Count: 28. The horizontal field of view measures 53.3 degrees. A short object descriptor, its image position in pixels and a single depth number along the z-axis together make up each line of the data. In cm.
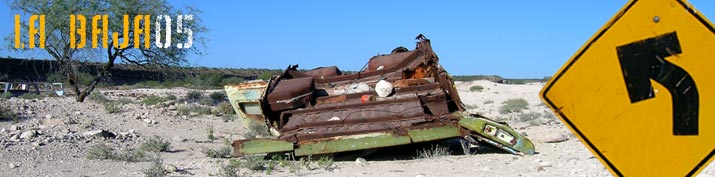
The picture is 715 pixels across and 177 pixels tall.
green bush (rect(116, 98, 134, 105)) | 2131
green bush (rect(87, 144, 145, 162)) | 948
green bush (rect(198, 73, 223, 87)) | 3799
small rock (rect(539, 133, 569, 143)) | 1107
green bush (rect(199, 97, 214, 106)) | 2385
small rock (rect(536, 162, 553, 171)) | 800
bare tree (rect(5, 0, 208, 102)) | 2206
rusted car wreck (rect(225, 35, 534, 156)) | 932
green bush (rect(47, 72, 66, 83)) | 2363
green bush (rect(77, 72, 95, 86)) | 2505
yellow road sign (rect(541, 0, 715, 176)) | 305
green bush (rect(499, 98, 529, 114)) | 2162
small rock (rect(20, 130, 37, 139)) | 1103
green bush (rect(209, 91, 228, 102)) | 2619
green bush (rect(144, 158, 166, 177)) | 762
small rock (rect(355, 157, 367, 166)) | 923
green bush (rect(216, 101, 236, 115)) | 1955
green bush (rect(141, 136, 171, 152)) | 1084
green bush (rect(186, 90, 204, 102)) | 2605
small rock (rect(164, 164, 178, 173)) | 821
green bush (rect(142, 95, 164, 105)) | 2101
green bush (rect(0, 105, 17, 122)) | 1383
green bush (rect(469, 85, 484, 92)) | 3754
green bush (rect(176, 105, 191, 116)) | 1853
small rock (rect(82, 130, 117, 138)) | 1203
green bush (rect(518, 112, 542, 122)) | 1703
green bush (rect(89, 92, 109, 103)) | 2084
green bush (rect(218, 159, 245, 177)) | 766
